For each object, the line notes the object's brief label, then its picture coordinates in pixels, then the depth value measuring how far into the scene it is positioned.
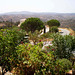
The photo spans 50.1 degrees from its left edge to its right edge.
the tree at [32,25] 24.90
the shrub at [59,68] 4.90
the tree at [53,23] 34.21
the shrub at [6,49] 4.91
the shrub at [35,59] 4.34
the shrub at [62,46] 7.90
